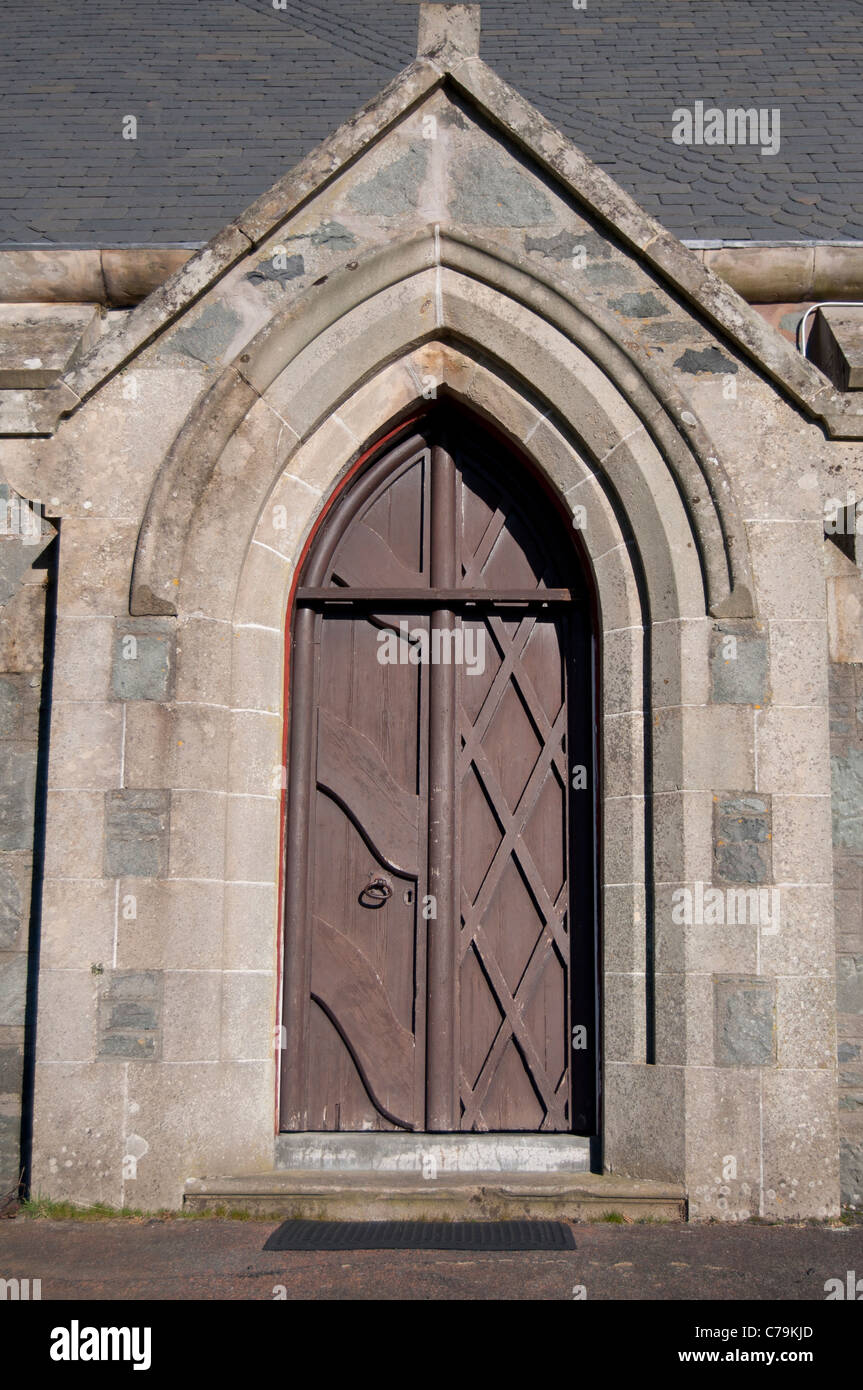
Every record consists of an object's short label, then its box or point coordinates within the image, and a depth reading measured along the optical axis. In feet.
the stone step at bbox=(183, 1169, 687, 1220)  14.92
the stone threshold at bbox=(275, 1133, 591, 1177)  16.15
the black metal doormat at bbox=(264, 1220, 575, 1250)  13.75
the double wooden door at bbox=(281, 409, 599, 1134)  16.94
